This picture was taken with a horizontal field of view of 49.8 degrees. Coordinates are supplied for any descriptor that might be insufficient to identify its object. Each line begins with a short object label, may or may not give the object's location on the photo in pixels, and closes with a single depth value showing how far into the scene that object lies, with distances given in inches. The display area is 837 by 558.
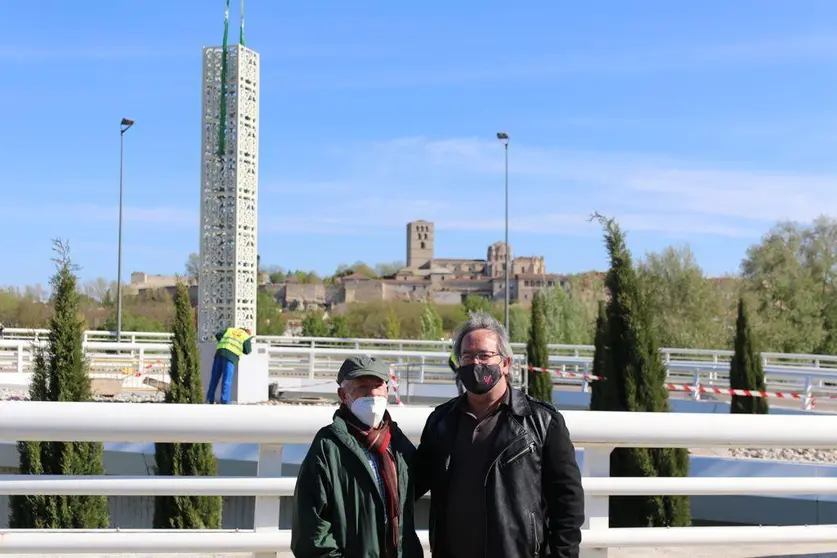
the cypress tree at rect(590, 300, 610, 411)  491.2
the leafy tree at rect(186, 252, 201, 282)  2944.9
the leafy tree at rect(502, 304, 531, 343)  1862.7
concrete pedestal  733.9
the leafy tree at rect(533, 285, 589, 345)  1756.0
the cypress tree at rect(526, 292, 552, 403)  747.4
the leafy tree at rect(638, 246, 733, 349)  1622.8
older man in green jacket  107.6
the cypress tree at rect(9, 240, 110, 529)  330.0
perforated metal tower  756.0
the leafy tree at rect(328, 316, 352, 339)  2363.4
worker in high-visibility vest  617.0
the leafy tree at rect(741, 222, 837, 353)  1540.4
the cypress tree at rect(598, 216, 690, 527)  435.5
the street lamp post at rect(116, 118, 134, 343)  1280.8
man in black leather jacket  111.6
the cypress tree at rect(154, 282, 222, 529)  346.9
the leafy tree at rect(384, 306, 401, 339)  2312.0
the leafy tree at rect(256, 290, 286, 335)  2386.8
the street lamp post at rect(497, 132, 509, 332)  1396.4
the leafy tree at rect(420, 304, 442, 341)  2069.9
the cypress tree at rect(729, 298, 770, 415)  669.9
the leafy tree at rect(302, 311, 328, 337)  2271.7
